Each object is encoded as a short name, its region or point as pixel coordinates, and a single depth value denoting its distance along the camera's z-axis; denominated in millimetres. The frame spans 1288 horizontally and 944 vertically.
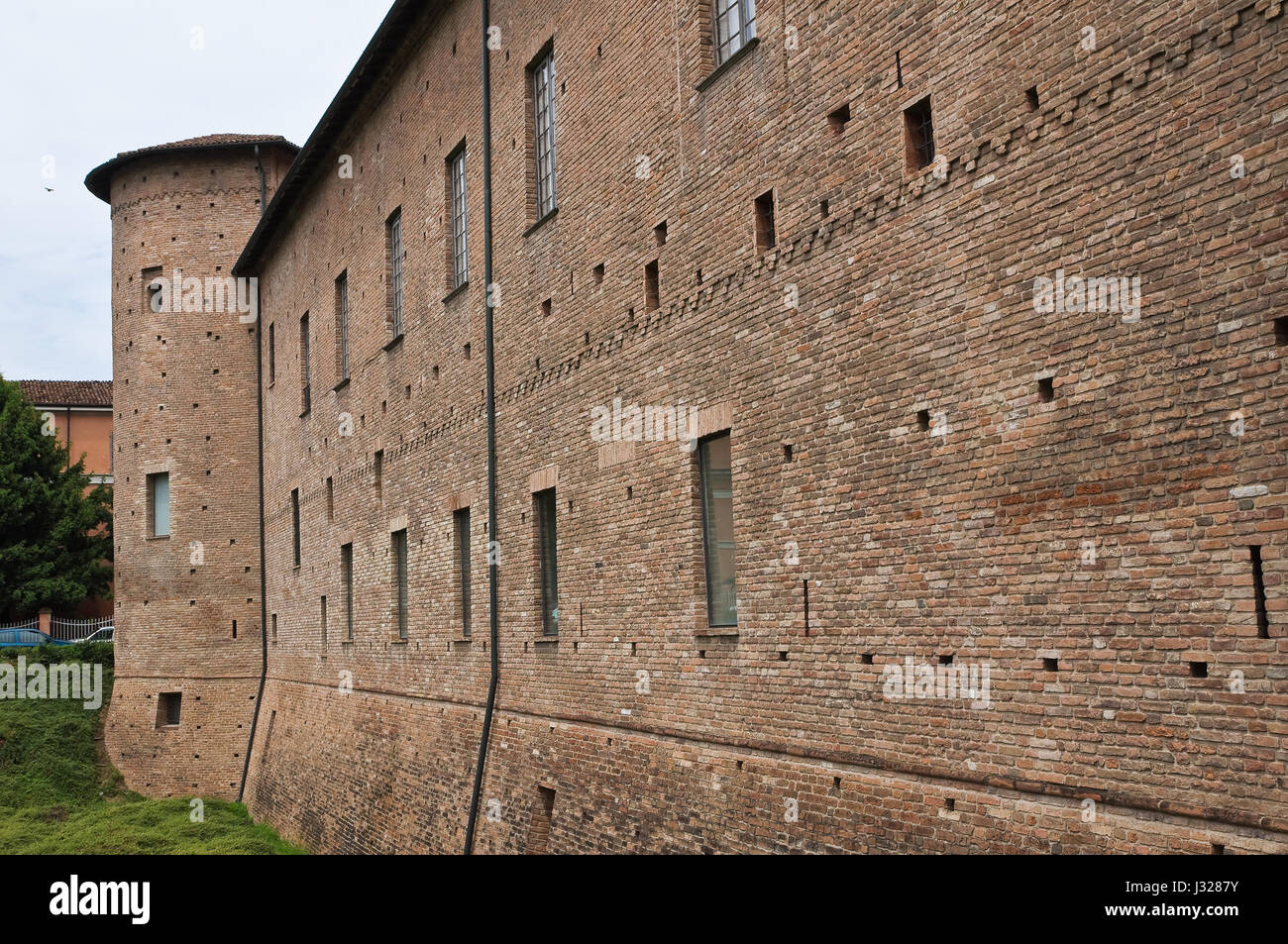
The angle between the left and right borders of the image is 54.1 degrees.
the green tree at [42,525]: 35125
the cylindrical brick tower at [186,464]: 25203
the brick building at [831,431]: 5629
